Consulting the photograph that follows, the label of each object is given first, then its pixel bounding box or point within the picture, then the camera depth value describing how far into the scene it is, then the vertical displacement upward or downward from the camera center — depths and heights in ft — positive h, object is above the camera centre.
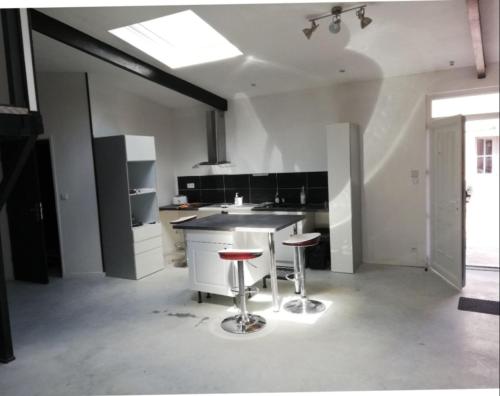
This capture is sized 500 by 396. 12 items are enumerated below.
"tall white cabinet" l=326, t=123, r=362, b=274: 14.08 -1.12
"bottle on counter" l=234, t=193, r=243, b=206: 17.63 -1.42
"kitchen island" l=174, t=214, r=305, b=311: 10.84 -2.28
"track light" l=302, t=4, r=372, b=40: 9.06 +3.84
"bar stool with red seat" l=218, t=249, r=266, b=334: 9.55 -4.09
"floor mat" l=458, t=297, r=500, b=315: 9.50 -4.03
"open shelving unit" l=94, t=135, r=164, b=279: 14.60 -1.52
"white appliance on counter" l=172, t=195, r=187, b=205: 19.02 -1.32
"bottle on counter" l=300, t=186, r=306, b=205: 16.58 -1.30
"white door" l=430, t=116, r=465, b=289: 11.69 -1.36
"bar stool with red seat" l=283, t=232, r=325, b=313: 10.79 -3.37
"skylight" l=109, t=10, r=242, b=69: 11.27 +4.59
